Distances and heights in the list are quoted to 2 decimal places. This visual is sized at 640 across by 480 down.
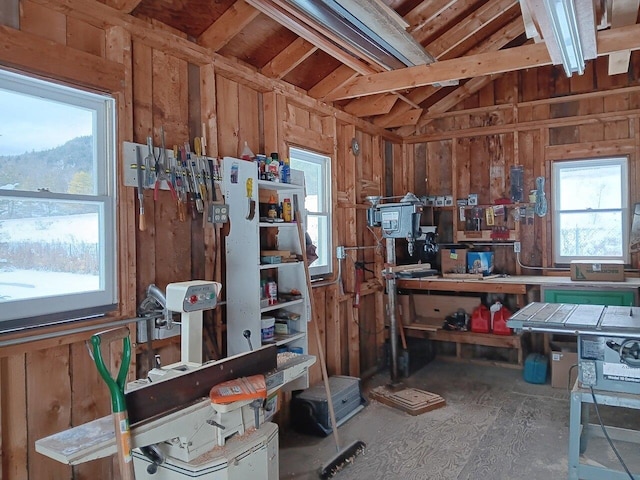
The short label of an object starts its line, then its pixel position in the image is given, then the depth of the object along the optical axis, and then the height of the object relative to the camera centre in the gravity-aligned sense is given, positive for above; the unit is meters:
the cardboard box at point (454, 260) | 4.83 -0.26
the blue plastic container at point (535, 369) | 4.28 -1.25
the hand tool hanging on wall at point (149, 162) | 2.40 +0.41
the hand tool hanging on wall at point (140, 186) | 2.35 +0.28
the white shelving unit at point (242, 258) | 2.77 -0.11
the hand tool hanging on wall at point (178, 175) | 2.54 +0.36
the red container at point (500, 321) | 4.49 -0.84
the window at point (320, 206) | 4.00 +0.28
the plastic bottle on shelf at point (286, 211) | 3.11 +0.18
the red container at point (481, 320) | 4.60 -0.84
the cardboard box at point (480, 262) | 4.78 -0.28
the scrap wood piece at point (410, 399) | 3.65 -1.33
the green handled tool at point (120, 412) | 1.35 -0.49
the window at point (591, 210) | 4.50 +0.22
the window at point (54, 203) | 1.96 +0.18
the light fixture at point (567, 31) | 2.10 +1.04
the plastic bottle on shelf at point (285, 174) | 3.17 +0.44
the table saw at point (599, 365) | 2.30 -0.67
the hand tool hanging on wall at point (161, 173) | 2.44 +0.36
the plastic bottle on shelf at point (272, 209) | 3.02 +0.20
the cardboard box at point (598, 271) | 4.00 -0.34
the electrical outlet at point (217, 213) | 2.70 +0.16
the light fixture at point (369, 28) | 2.34 +1.18
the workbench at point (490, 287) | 4.10 -0.51
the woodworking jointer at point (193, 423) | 1.42 -0.58
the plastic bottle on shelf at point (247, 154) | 3.02 +0.55
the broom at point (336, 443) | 2.77 -1.34
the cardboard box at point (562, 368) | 4.13 -1.20
